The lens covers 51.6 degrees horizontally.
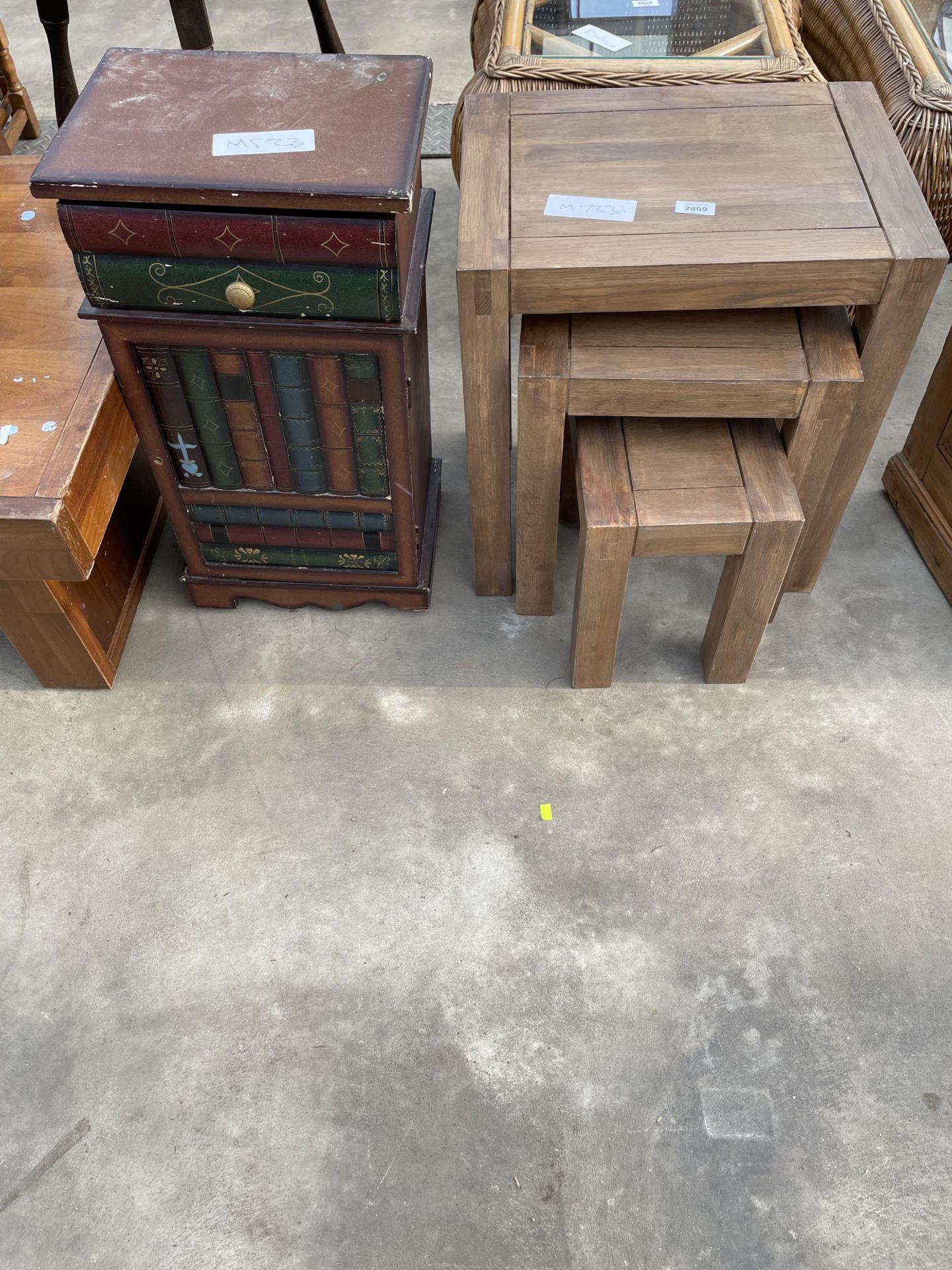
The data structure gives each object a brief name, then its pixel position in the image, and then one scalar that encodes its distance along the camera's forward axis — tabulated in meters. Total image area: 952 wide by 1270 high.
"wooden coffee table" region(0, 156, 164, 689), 1.65
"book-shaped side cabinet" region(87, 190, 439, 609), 1.63
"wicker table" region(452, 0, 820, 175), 2.14
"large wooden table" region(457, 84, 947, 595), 1.56
